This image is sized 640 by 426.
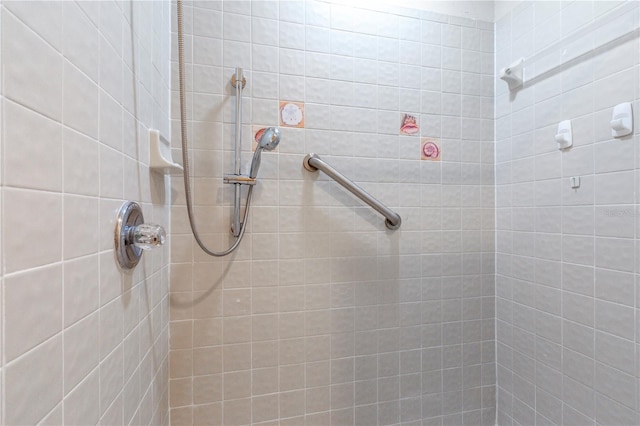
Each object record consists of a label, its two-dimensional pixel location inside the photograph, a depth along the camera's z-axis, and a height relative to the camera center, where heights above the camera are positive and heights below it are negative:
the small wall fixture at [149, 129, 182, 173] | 0.82 +0.15
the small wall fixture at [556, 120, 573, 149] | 1.03 +0.25
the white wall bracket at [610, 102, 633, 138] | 0.87 +0.26
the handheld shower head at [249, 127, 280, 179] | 0.96 +0.22
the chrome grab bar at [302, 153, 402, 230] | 1.11 +0.11
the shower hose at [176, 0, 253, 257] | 0.81 +0.08
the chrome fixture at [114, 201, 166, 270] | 0.60 -0.04
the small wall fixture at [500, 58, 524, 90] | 1.16 +0.53
